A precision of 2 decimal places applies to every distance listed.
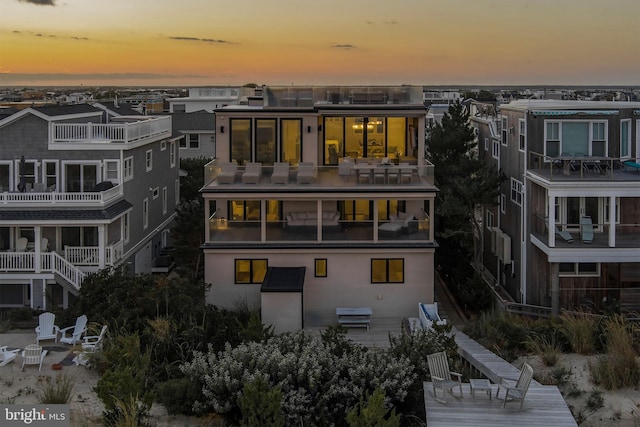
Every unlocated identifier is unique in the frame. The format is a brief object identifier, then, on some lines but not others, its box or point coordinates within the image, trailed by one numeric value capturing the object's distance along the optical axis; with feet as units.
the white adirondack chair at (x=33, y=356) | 53.62
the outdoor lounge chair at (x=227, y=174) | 81.20
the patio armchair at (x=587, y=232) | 74.28
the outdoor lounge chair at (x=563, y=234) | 74.74
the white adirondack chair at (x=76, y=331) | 59.98
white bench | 75.72
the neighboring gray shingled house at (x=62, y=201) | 81.15
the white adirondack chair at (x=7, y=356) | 54.03
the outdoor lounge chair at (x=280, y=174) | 81.15
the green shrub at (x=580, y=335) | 55.93
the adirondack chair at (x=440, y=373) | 42.06
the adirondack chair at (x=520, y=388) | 40.68
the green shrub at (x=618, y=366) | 47.75
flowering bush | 43.45
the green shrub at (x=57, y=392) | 45.34
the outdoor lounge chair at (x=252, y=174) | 81.20
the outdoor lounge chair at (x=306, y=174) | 81.35
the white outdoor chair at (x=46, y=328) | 61.26
